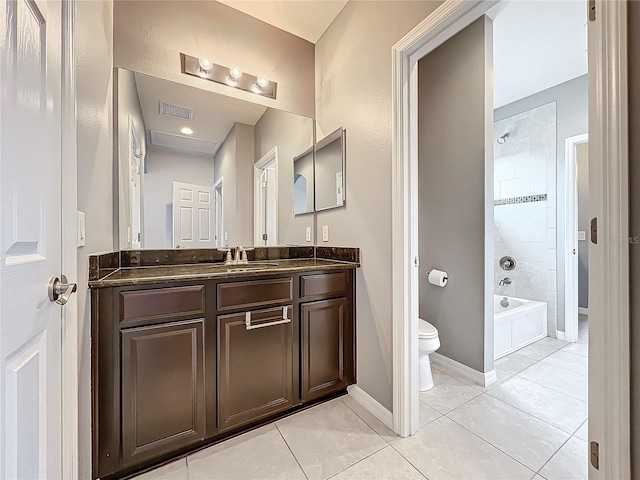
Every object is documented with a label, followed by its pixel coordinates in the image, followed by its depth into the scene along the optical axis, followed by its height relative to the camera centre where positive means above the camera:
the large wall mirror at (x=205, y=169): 1.67 +0.53
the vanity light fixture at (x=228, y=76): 1.81 +1.21
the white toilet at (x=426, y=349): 1.89 -0.79
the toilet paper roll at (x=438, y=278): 2.21 -0.33
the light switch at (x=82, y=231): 0.97 +0.04
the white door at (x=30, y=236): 0.56 +0.01
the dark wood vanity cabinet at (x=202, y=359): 1.13 -0.61
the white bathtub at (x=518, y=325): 2.42 -0.86
